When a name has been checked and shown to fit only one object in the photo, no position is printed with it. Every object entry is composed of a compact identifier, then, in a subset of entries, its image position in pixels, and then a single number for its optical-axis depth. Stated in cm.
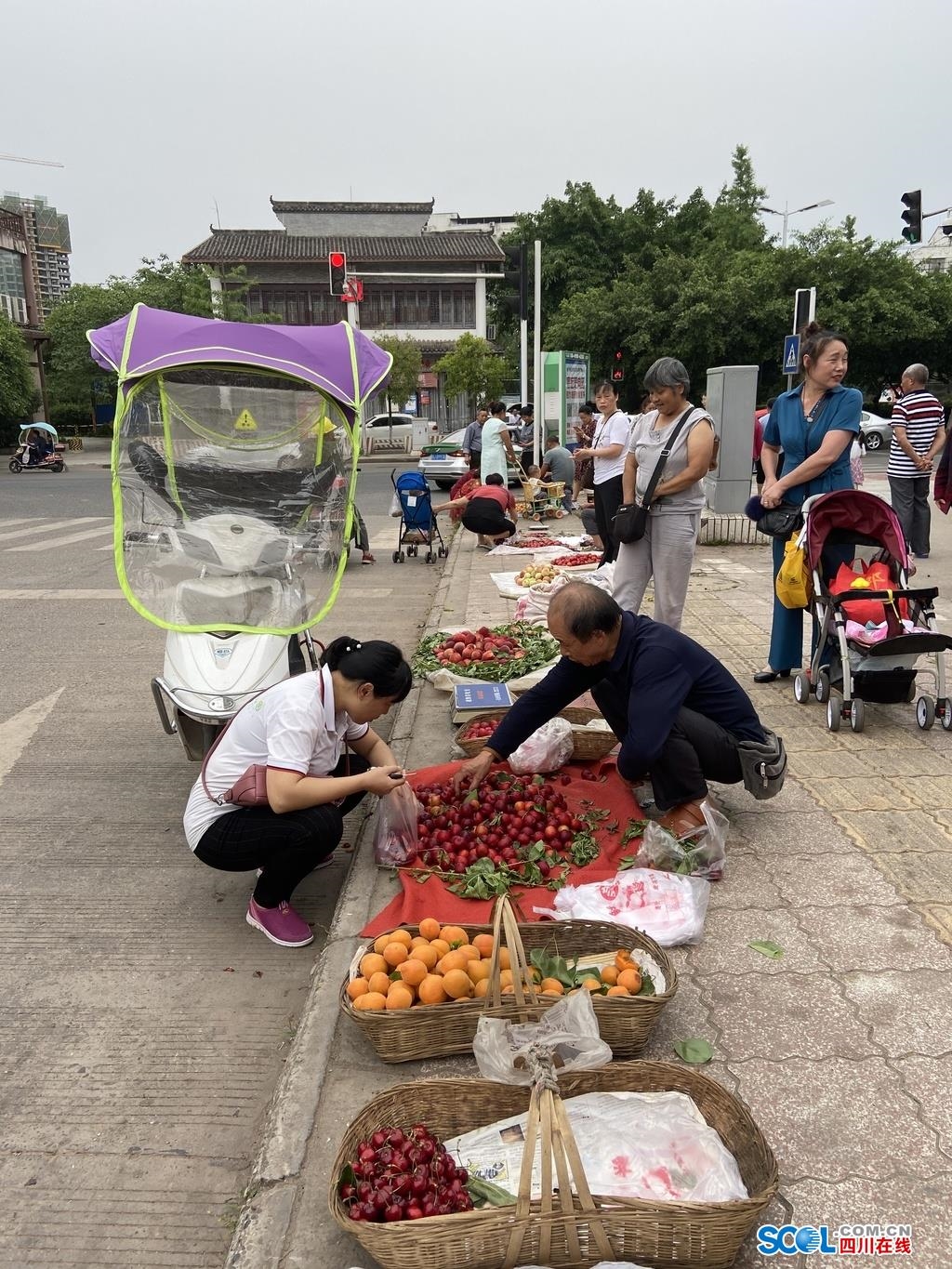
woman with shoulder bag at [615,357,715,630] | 559
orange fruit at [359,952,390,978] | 290
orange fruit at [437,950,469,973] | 285
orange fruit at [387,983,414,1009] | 274
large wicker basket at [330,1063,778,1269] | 191
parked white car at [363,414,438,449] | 3456
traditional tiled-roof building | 4116
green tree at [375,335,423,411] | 3672
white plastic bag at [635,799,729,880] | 364
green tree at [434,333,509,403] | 3631
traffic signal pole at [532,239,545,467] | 1842
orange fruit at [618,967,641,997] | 278
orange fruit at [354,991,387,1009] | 274
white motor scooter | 497
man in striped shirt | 941
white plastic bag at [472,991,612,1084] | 233
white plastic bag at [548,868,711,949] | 329
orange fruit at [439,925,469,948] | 302
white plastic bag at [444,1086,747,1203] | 211
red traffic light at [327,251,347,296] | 1780
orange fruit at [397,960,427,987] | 282
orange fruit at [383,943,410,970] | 294
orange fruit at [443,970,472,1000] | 276
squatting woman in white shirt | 331
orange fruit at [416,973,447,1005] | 274
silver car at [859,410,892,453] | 2891
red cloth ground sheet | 348
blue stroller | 1204
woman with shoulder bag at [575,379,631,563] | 999
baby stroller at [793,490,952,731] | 500
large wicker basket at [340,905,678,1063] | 262
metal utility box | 1267
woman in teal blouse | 536
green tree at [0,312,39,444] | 3120
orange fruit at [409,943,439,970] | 291
